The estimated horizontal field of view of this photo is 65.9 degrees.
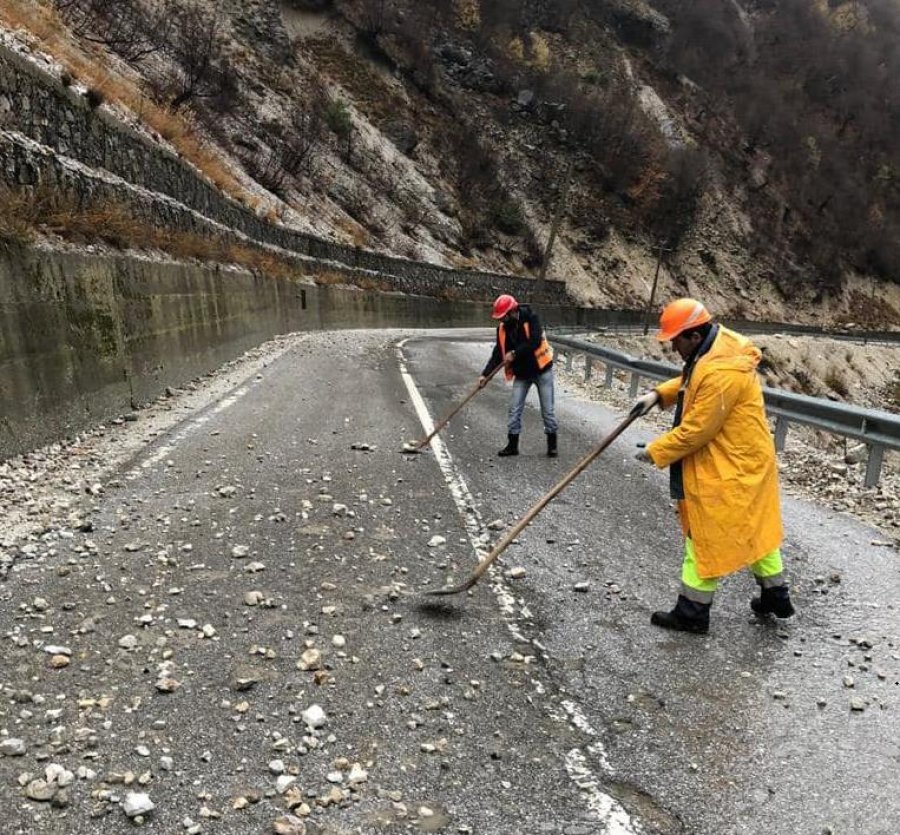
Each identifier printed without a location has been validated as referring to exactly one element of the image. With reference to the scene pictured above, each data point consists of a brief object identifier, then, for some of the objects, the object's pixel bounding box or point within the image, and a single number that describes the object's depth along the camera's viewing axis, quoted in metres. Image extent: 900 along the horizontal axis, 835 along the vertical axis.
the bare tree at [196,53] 33.41
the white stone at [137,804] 2.56
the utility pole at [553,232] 43.84
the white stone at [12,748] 2.83
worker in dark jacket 8.67
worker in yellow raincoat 4.07
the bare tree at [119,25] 24.69
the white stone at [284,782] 2.73
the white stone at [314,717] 3.12
